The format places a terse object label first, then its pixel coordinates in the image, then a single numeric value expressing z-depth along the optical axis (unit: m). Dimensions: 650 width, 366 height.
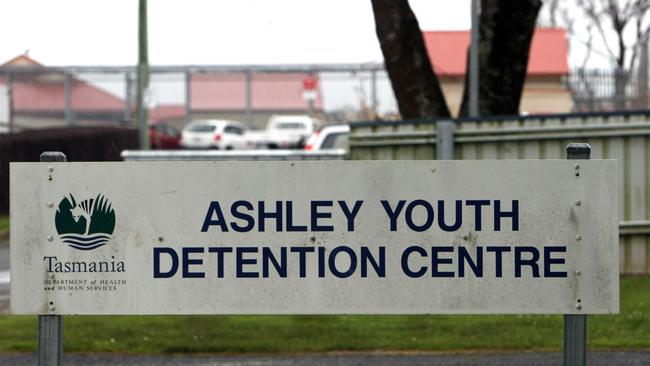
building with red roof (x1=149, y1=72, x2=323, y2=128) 52.56
